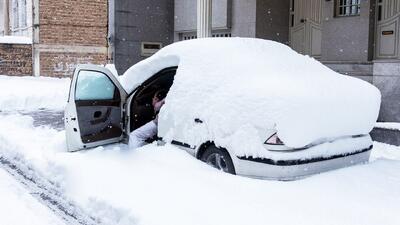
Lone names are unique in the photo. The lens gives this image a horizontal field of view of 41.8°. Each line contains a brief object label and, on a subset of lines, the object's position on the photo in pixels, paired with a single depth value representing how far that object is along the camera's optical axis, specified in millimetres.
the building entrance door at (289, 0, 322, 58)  13172
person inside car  7328
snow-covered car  5395
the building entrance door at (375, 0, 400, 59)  11320
